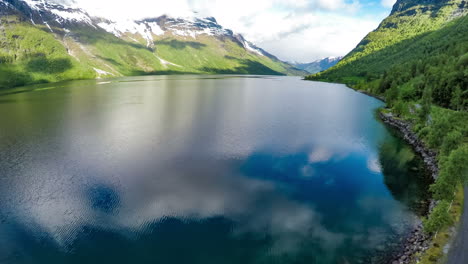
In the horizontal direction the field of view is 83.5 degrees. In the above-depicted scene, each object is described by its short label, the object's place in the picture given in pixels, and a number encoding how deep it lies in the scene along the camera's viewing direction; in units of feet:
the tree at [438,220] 103.24
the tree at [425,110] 258.78
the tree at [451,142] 163.22
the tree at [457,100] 281.13
